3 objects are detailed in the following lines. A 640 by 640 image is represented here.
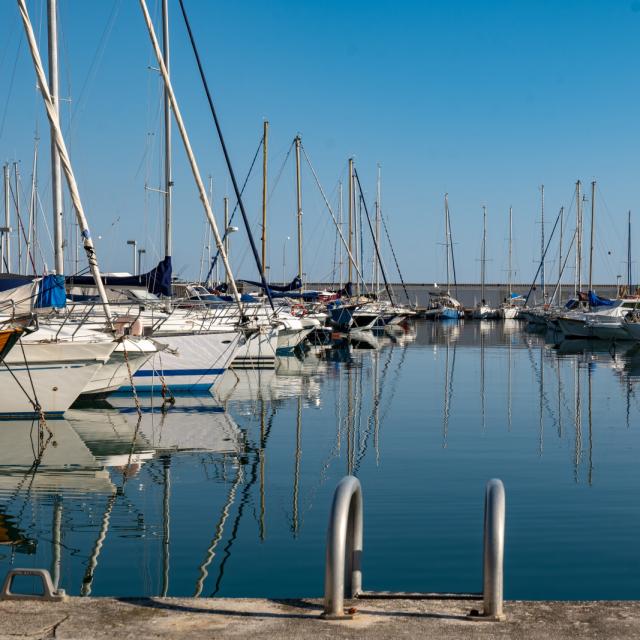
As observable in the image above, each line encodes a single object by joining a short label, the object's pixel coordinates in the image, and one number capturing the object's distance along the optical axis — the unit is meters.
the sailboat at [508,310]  92.06
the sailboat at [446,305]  91.31
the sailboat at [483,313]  93.19
